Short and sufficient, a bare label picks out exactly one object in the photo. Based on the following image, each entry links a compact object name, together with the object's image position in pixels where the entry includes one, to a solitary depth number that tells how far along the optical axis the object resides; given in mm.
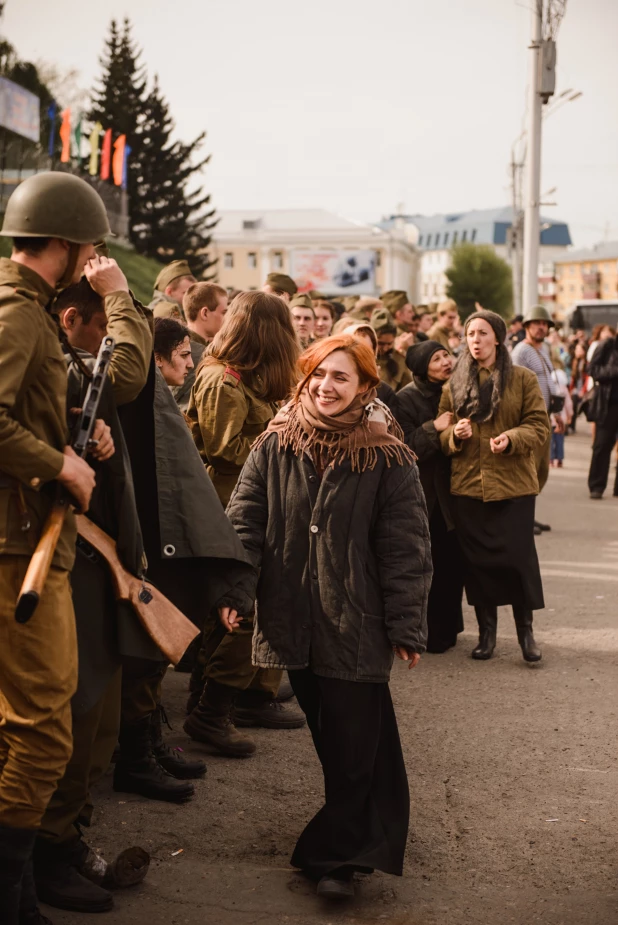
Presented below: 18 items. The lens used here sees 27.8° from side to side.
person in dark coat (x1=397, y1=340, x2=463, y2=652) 7633
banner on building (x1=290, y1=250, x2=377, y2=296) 124688
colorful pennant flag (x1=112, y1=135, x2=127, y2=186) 55681
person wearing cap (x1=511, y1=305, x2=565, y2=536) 12422
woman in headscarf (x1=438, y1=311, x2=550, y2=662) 7316
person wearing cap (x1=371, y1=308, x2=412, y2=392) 10117
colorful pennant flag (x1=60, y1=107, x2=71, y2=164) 48959
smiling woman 4121
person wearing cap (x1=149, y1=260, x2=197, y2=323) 8627
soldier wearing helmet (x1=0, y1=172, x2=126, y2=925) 3328
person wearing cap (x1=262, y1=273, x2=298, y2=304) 10500
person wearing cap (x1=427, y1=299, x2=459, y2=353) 14312
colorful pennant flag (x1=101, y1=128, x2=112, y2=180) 54506
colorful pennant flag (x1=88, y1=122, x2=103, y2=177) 52281
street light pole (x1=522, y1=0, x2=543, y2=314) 20891
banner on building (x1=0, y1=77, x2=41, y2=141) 44562
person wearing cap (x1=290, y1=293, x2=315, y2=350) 9758
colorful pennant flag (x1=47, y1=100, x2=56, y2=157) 46316
